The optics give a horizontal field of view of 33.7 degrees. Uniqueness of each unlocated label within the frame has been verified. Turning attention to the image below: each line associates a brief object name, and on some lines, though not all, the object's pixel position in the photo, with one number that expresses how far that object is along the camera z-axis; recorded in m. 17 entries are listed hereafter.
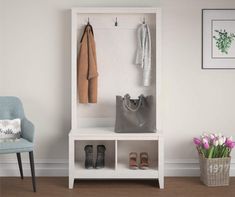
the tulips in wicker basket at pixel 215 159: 3.69
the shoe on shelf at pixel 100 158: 3.79
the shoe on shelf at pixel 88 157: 3.79
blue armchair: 3.41
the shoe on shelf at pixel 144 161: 3.76
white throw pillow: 3.67
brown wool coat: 3.90
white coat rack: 3.90
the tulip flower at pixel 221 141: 3.74
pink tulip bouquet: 3.73
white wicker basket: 3.69
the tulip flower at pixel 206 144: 3.72
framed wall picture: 3.99
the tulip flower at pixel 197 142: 3.82
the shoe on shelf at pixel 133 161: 3.76
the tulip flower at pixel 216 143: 3.72
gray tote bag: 3.70
